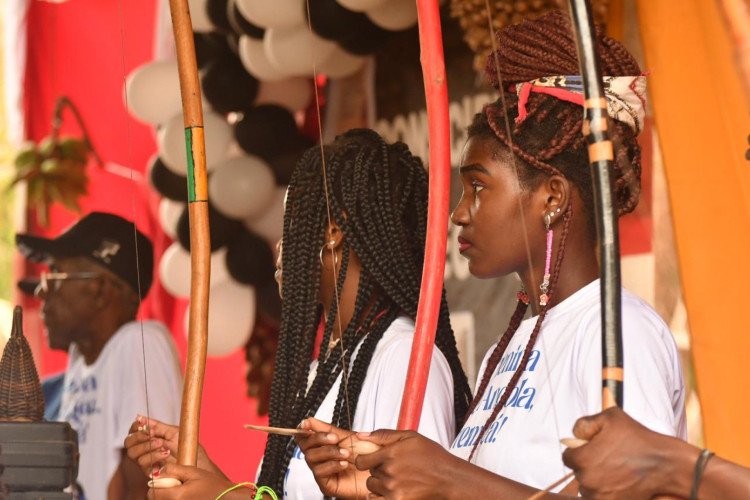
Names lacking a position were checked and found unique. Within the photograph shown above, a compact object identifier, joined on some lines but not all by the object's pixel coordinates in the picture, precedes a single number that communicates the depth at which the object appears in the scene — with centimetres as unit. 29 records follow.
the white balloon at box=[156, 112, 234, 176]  591
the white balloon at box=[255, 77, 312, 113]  606
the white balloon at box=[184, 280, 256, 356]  585
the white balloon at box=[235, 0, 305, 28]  552
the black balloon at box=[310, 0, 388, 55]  539
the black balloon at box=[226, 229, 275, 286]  588
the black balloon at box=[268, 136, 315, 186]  593
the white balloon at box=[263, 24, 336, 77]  561
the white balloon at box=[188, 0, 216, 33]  592
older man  593
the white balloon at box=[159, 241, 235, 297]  605
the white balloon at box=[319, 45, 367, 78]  570
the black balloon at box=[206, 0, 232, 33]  587
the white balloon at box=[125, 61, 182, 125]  610
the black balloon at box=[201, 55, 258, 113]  591
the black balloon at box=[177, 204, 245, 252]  584
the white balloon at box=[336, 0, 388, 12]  527
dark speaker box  347
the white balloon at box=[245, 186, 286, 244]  592
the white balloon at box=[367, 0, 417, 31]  538
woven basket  365
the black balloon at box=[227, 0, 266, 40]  573
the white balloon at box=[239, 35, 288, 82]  582
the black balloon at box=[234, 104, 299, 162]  596
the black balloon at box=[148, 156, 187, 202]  606
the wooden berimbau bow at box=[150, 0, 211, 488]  363
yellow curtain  417
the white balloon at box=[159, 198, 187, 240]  605
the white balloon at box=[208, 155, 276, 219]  577
